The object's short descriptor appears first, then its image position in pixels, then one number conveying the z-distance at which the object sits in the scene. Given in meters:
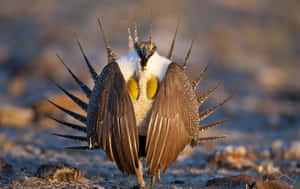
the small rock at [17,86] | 18.34
